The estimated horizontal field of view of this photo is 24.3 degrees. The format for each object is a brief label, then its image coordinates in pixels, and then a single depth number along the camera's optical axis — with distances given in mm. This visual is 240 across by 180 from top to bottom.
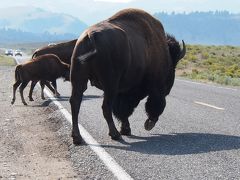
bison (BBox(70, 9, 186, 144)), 7828
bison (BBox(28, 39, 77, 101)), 17516
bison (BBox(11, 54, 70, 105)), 15609
